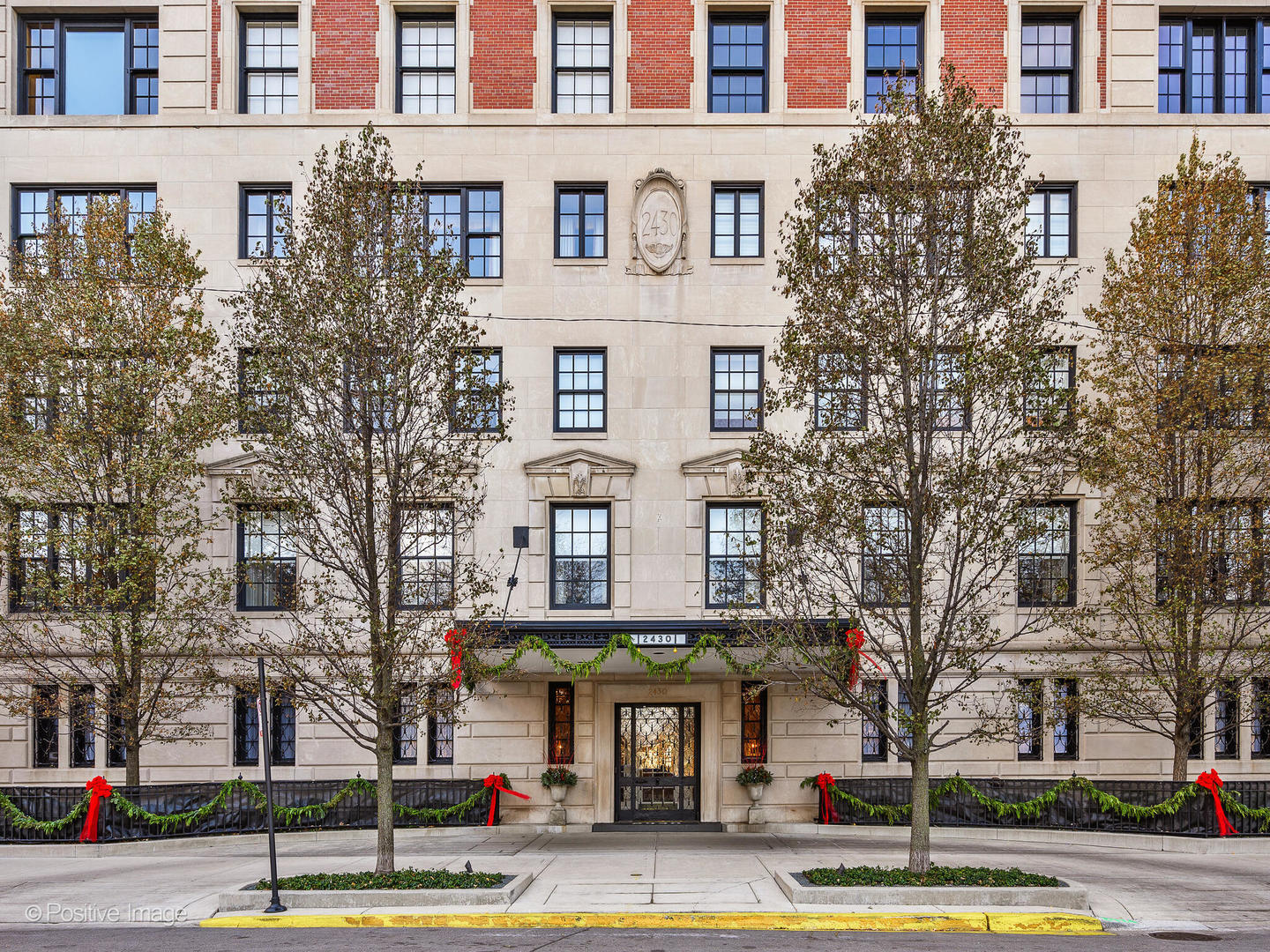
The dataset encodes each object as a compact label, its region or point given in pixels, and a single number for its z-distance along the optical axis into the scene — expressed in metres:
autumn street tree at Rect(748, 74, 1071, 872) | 13.87
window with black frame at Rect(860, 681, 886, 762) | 20.98
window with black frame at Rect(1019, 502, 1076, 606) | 20.69
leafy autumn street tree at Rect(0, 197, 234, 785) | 18.67
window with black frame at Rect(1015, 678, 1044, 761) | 20.16
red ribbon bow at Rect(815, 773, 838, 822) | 19.91
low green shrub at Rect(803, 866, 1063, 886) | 13.70
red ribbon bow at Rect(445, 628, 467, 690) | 14.42
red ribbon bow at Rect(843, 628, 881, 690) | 14.63
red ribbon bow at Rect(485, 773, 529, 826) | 19.97
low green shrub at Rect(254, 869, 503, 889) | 13.81
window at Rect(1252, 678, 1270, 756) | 20.61
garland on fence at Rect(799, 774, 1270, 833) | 18.23
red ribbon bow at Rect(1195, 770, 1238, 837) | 18.05
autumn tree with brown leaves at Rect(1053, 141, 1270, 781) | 18.48
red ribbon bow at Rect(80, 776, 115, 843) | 18.19
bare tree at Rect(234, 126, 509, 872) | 14.07
